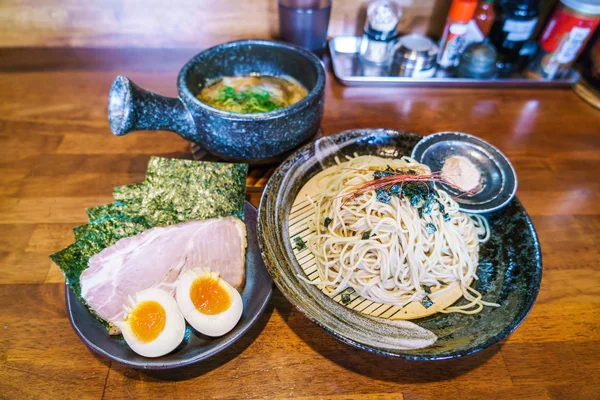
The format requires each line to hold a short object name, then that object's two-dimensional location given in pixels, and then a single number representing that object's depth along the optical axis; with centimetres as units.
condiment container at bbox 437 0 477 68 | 56
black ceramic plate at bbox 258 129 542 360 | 30
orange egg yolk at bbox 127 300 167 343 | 31
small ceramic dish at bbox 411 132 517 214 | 40
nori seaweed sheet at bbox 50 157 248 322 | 39
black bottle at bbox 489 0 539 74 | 57
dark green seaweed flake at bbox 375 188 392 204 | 38
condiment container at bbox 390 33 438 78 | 61
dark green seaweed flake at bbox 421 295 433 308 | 35
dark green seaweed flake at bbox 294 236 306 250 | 38
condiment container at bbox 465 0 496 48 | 58
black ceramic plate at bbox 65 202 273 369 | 30
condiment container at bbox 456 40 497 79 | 59
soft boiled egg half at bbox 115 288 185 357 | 31
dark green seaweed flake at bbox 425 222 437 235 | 38
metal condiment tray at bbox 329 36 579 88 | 61
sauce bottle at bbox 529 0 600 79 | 54
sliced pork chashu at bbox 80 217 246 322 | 34
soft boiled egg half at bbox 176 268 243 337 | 32
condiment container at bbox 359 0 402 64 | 59
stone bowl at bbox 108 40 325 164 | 38
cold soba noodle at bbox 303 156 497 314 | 36
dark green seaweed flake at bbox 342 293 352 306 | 35
